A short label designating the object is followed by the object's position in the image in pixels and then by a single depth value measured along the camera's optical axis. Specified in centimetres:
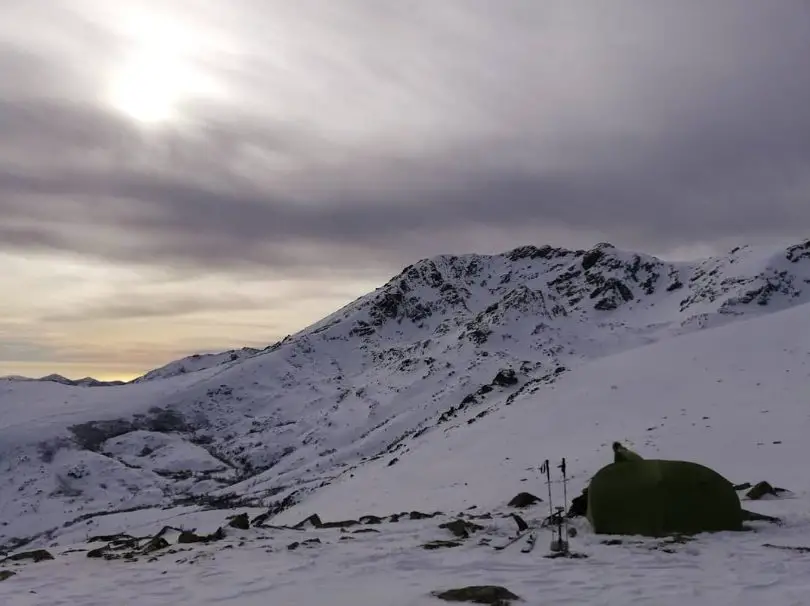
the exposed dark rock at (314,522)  1731
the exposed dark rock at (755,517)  1316
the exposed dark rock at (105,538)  1992
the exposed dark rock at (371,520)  1719
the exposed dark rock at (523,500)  1780
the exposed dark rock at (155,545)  1373
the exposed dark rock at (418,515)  1734
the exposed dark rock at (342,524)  1700
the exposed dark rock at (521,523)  1363
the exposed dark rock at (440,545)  1267
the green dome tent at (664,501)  1259
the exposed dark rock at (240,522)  1582
